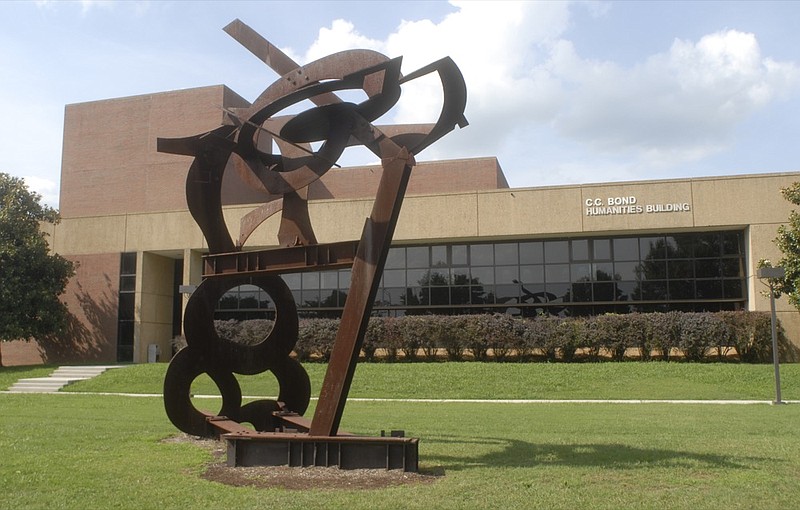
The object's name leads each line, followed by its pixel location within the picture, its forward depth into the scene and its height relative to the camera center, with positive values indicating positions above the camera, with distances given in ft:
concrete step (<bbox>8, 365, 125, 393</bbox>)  87.88 -5.62
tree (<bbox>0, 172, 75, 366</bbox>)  103.91 +9.44
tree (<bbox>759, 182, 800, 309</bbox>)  83.35 +9.52
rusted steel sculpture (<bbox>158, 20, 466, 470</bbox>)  29.94 +4.23
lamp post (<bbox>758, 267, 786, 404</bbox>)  65.42 +5.56
